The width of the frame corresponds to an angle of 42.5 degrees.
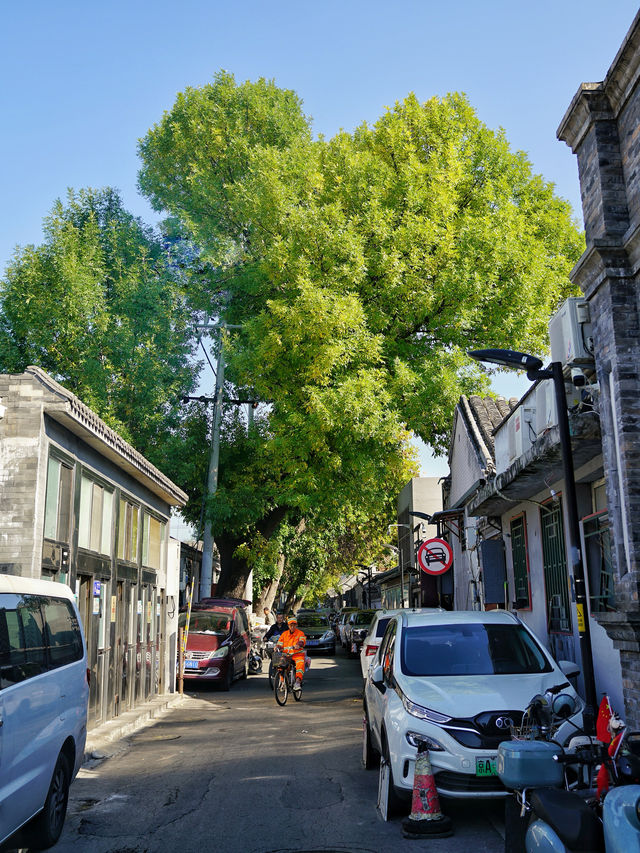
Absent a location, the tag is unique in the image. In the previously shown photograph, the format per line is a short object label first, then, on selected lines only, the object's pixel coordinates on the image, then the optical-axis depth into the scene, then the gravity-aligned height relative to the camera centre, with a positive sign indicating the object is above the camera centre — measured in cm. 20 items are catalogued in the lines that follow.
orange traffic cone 654 -153
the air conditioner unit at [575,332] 931 +315
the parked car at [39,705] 560 -63
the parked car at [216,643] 2036 -63
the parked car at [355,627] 3110 -43
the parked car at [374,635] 1605 -36
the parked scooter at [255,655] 2569 -118
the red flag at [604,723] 611 -82
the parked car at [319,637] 3509 -85
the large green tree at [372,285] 2098 +872
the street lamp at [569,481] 826 +140
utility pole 2573 +276
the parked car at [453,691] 673 -67
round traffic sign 1784 +124
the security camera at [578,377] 950 +267
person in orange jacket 1762 -56
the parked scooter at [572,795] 354 -88
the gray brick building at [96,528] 1022 +138
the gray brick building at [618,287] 811 +339
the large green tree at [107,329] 2317 +816
